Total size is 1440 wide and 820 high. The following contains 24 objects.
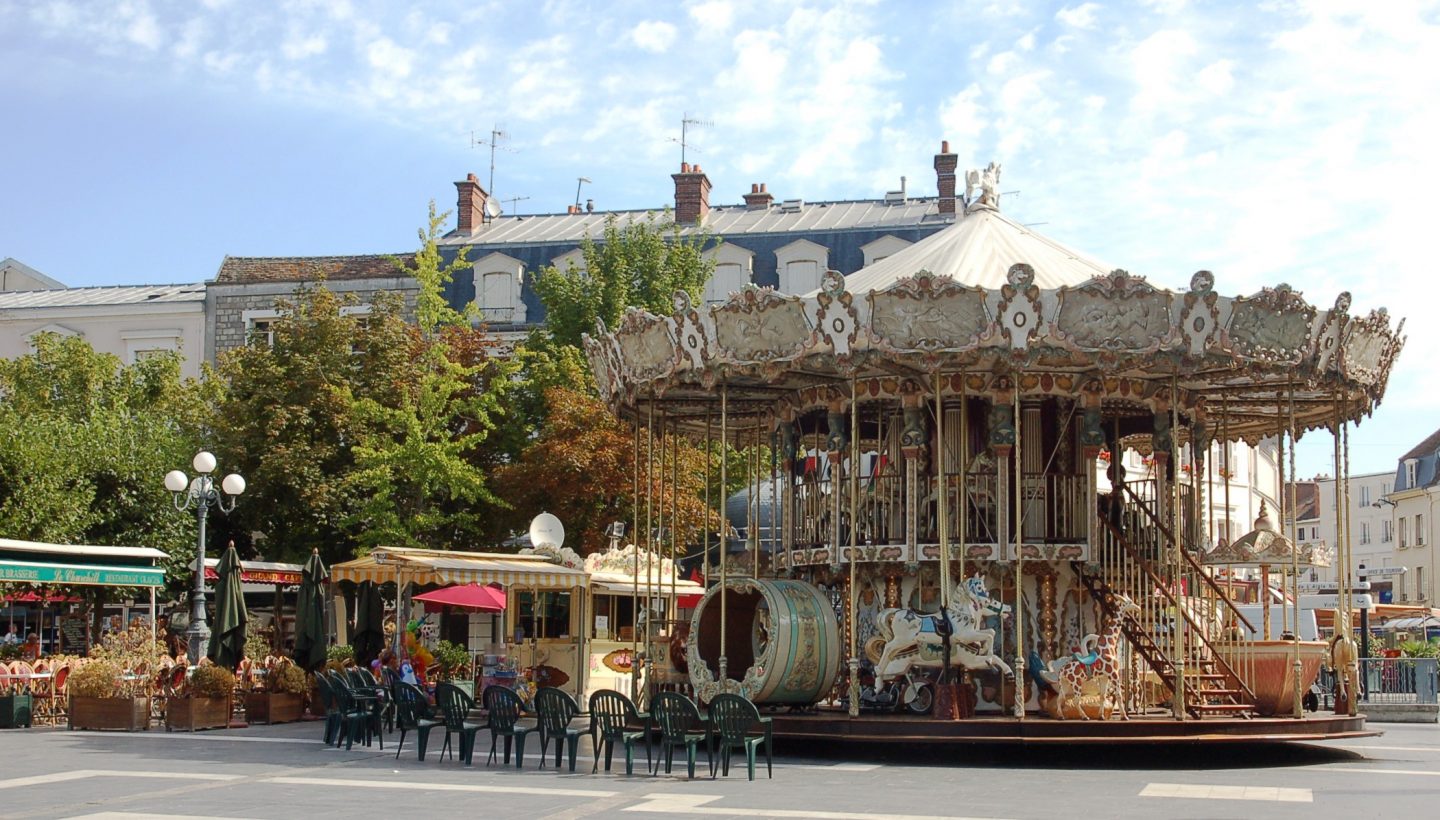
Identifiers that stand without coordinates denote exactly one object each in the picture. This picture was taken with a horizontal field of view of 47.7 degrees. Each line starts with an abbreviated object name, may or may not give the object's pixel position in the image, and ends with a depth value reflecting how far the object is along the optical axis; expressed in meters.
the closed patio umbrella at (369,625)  27.89
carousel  18.50
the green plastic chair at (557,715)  17.00
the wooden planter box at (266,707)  23.97
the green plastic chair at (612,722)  16.56
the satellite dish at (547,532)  28.62
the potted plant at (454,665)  27.92
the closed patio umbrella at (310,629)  25.42
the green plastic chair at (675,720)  16.39
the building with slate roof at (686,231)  45.78
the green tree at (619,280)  39.50
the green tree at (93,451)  34.19
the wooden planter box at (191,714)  22.61
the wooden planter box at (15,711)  23.34
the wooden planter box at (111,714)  22.59
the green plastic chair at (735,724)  16.31
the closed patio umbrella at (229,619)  24.94
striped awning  25.41
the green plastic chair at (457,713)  17.75
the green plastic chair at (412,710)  18.27
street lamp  24.88
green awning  24.45
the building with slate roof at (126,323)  47.56
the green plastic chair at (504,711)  17.34
